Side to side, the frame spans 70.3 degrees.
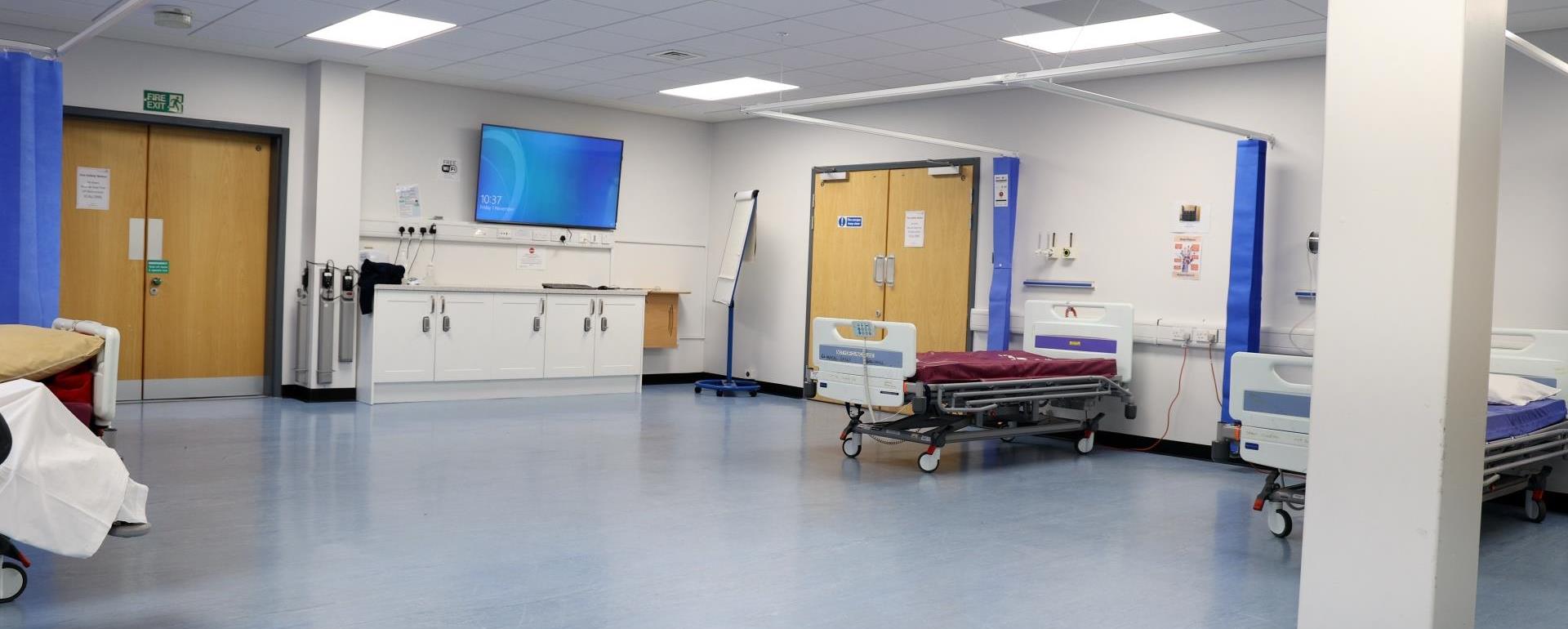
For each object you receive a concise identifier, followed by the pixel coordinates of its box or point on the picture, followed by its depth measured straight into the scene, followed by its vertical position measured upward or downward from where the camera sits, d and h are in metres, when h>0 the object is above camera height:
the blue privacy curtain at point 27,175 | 5.21 +0.35
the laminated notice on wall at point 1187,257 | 7.46 +0.27
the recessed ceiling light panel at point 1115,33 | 6.38 +1.56
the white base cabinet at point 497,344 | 8.70 -0.63
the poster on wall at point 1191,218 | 7.44 +0.53
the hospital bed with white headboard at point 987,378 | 6.52 -0.55
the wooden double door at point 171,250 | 8.07 +0.04
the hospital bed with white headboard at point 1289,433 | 4.86 -0.57
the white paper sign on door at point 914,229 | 9.26 +0.48
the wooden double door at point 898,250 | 8.96 +0.30
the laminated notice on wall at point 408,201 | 9.32 +0.53
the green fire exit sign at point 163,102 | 8.09 +1.11
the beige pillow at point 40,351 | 3.78 -0.36
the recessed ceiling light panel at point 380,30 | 7.21 +1.57
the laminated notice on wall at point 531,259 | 10.02 +0.10
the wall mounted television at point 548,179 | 9.72 +0.83
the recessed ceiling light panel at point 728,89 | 9.05 +1.59
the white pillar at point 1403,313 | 2.69 -0.01
